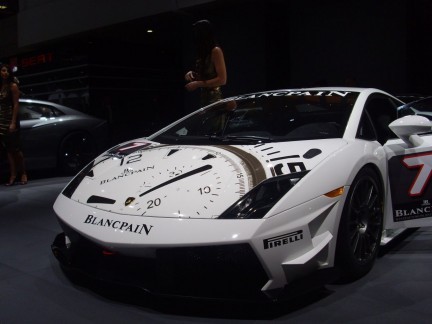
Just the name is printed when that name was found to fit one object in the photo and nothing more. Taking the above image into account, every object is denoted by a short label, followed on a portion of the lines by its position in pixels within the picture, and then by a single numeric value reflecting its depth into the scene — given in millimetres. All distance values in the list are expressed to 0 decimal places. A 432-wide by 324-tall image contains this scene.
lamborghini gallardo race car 1966
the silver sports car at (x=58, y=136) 6207
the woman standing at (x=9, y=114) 5602
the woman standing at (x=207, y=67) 4020
